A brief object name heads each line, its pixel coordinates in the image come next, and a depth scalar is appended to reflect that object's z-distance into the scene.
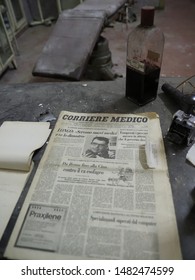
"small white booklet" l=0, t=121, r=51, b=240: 0.46
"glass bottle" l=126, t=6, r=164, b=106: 0.60
